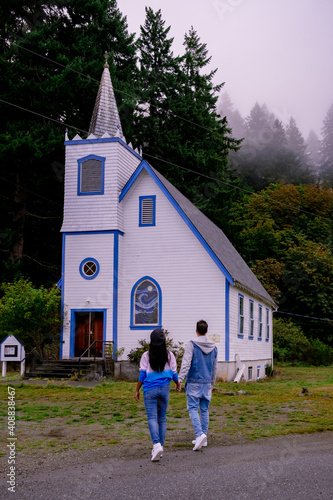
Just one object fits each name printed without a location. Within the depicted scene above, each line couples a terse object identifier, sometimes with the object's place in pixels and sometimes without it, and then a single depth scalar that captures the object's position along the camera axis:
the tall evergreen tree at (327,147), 81.69
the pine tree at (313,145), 97.45
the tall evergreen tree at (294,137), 100.76
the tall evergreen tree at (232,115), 120.19
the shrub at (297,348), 39.88
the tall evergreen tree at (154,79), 44.09
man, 9.20
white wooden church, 23.03
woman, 8.41
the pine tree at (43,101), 32.81
